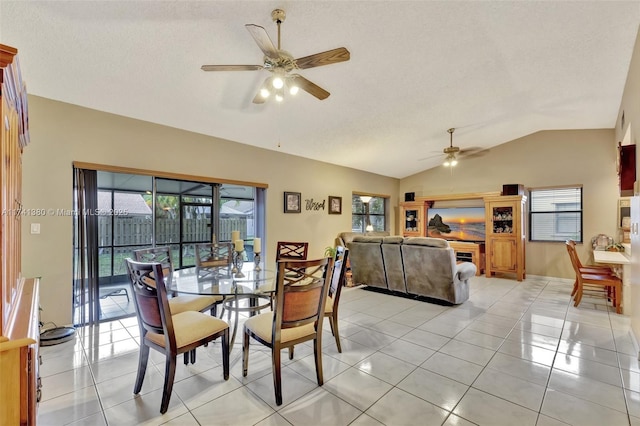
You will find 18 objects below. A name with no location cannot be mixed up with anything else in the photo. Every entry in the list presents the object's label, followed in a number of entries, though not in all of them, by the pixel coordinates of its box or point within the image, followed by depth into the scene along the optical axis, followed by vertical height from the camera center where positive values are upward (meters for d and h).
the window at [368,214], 7.44 -0.08
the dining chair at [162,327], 1.97 -0.87
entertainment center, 6.18 -0.34
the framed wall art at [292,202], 5.57 +0.18
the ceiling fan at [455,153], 5.51 +1.14
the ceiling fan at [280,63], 2.08 +1.16
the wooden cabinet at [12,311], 1.10 -0.49
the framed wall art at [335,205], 6.56 +0.14
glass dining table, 2.40 -0.66
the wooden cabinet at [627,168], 3.24 +0.49
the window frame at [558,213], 5.93 -0.05
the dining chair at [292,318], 2.06 -0.81
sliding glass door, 3.56 -0.19
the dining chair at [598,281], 4.00 -0.99
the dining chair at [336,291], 2.69 -0.76
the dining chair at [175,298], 2.78 -0.87
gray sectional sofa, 4.18 -0.88
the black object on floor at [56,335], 2.95 -1.30
